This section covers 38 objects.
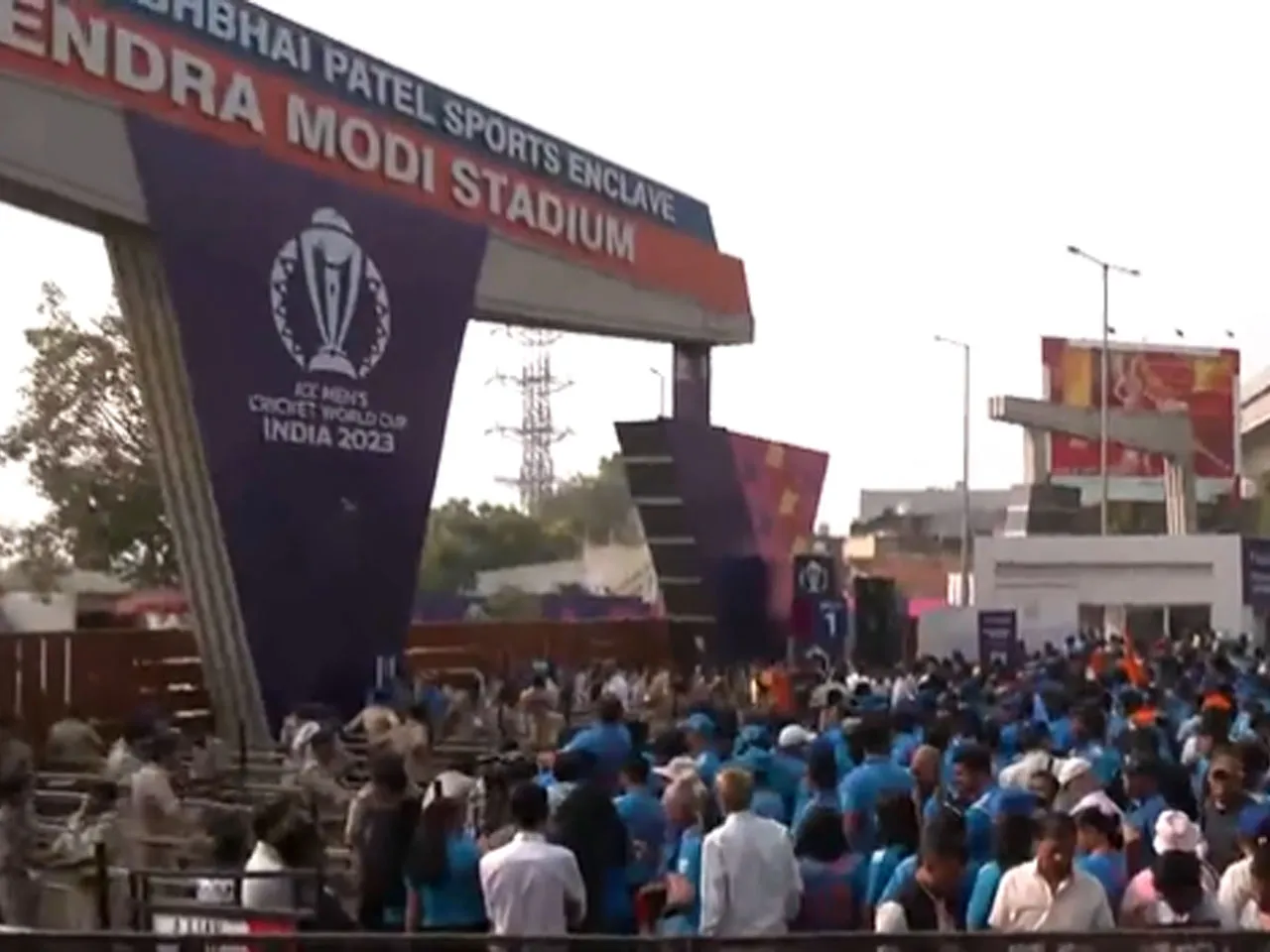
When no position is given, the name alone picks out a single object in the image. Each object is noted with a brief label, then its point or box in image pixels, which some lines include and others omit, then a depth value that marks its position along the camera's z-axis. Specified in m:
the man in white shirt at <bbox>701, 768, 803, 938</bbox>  8.55
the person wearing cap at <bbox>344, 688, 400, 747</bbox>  16.42
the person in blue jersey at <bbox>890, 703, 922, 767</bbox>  12.02
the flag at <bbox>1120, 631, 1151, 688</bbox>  21.17
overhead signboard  21.14
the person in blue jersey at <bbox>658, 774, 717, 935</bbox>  9.02
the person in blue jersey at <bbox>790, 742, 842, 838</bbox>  10.12
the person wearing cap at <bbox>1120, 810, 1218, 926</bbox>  7.69
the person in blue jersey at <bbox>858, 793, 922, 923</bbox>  8.45
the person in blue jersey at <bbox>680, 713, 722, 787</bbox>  11.66
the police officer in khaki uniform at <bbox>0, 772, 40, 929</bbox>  10.88
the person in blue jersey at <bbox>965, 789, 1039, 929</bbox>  7.68
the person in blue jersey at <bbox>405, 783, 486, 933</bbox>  8.88
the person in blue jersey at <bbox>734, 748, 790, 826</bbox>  10.33
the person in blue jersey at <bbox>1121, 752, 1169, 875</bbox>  9.00
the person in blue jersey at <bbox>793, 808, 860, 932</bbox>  8.70
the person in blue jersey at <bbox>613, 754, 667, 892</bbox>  9.71
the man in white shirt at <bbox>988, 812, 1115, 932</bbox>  7.41
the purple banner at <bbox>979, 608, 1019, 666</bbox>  31.25
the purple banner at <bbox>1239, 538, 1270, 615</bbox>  44.56
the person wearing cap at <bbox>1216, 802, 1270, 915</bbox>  7.89
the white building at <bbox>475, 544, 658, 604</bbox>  80.19
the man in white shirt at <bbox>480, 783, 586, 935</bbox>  8.38
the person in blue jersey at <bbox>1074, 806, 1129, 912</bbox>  8.25
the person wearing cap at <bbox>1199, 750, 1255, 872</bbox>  9.35
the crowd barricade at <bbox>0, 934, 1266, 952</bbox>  6.19
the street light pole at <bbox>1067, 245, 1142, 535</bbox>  51.66
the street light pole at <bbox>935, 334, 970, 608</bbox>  54.97
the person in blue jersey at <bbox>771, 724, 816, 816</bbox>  11.42
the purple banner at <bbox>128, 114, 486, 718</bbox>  21.80
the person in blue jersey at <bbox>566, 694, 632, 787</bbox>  10.99
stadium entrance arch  20.98
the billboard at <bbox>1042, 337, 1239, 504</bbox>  81.75
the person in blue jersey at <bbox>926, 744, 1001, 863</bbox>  10.21
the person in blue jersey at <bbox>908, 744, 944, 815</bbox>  10.82
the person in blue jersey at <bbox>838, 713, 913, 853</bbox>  10.18
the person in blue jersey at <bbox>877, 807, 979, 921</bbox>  7.82
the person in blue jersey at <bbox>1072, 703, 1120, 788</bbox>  11.88
